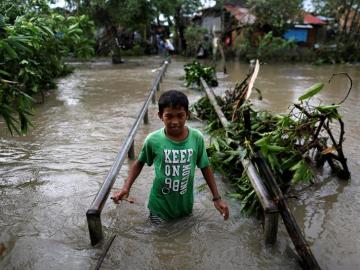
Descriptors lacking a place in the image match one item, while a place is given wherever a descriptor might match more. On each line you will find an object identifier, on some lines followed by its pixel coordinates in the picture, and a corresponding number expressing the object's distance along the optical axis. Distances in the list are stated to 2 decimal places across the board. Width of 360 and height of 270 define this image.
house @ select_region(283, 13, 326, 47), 27.31
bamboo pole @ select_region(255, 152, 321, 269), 2.84
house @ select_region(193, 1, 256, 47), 22.83
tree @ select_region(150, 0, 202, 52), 26.47
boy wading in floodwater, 2.96
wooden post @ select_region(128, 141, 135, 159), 5.50
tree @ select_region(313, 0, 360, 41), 21.75
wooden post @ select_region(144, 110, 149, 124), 7.54
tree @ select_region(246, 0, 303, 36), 19.88
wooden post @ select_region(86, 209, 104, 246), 2.90
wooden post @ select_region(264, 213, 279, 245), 3.06
